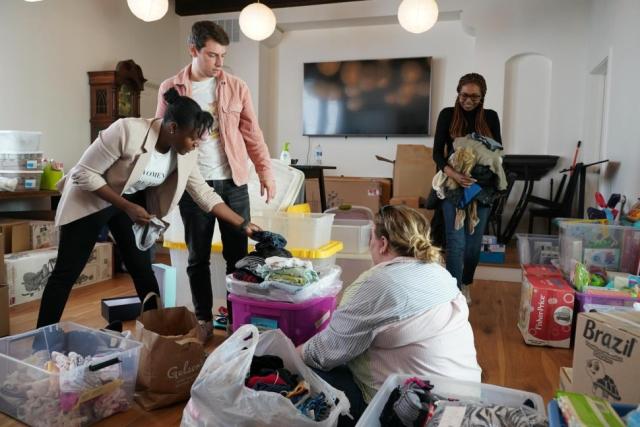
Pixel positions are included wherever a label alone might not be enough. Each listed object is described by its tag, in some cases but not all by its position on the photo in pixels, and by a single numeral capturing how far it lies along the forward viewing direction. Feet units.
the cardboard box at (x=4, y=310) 7.11
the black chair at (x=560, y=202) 13.08
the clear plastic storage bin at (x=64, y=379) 4.59
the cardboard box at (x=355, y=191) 15.76
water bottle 18.09
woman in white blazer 5.52
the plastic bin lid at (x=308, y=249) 7.40
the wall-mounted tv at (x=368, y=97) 16.61
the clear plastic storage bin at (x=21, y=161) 9.86
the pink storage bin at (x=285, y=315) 5.39
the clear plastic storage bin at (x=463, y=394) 3.32
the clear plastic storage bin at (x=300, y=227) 7.45
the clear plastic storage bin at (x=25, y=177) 9.89
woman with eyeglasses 7.95
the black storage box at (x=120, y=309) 8.02
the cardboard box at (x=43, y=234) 10.27
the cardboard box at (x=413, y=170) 15.80
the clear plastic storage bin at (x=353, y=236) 8.95
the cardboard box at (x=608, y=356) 3.62
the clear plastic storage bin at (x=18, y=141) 9.79
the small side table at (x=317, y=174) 12.76
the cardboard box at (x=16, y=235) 9.89
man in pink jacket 6.64
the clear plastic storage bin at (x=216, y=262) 7.43
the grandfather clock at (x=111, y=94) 13.35
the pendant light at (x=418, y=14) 12.41
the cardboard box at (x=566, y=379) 4.55
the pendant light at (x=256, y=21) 13.70
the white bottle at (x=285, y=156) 13.30
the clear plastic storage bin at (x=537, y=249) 9.52
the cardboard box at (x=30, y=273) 9.12
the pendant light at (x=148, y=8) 11.92
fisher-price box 7.32
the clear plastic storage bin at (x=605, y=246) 7.66
